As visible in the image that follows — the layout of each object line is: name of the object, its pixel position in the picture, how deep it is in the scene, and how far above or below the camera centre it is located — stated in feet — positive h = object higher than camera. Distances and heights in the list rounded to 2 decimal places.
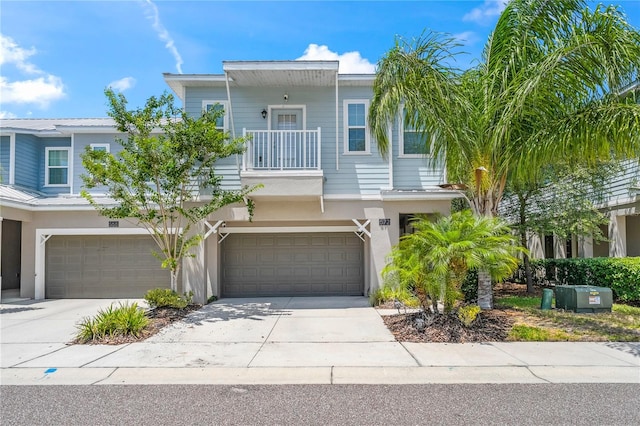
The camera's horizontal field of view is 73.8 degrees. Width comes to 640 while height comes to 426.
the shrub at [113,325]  25.71 -5.49
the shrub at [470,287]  38.09 -4.83
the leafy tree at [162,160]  32.07 +5.87
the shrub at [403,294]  28.32 -4.12
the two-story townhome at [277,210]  39.65 +2.53
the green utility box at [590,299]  31.35 -4.95
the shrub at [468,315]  25.86 -4.94
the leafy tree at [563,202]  41.50 +3.13
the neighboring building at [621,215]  43.73 +1.87
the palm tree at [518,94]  25.75 +9.36
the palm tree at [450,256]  24.91 -1.32
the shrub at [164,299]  33.58 -4.97
